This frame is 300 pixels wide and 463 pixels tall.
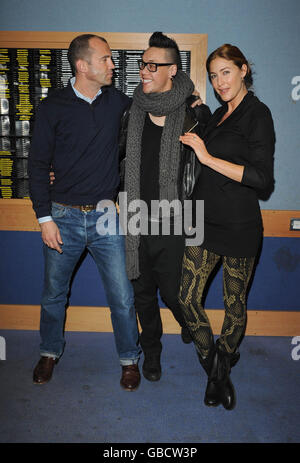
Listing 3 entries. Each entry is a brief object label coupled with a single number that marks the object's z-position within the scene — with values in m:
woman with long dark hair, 1.90
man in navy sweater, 2.12
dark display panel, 2.65
